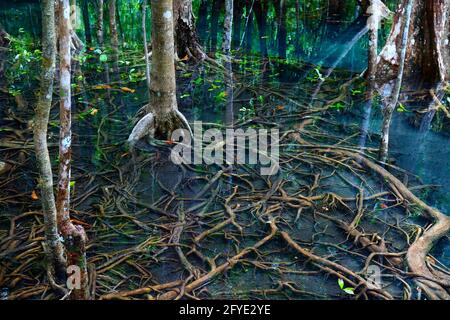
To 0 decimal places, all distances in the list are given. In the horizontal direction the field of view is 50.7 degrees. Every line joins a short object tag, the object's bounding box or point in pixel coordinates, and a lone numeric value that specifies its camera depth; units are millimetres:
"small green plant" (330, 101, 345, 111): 8469
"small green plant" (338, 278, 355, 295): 4270
